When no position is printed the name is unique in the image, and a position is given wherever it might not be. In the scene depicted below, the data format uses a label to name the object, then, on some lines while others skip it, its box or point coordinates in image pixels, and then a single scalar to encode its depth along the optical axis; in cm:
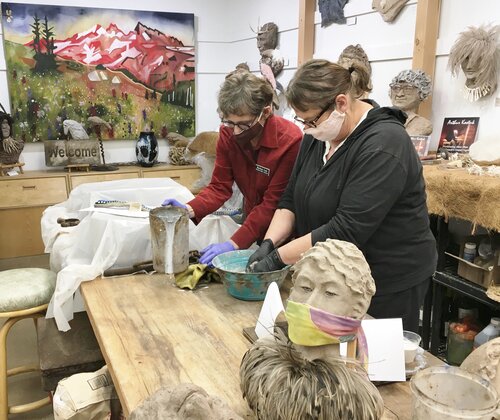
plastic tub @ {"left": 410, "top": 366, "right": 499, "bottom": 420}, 70
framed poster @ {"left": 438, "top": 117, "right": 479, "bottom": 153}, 241
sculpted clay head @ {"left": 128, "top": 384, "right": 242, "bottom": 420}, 69
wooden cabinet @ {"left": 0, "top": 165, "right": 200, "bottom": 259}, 402
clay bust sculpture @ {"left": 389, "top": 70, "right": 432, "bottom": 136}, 244
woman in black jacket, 126
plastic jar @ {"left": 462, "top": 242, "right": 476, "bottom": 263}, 216
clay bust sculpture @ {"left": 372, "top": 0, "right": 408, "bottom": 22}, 275
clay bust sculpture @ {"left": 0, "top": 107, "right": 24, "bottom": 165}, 396
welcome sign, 421
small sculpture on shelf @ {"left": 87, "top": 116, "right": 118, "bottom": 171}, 441
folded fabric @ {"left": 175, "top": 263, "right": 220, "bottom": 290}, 154
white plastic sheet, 161
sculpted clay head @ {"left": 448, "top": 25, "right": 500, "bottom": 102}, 221
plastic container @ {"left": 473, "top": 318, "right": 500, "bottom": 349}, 206
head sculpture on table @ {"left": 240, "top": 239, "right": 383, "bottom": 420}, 74
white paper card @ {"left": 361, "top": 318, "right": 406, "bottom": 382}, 98
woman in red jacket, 170
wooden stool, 193
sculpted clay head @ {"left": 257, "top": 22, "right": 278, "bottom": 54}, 395
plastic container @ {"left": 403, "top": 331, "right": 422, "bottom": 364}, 105
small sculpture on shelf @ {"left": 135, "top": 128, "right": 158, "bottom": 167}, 450
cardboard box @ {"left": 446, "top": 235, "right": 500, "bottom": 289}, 202
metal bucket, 155
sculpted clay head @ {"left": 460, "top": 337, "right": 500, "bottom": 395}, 81
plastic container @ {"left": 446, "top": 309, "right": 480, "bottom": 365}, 225
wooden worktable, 98
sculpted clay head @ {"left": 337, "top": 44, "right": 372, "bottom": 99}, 295
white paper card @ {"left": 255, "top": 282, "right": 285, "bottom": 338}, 111
